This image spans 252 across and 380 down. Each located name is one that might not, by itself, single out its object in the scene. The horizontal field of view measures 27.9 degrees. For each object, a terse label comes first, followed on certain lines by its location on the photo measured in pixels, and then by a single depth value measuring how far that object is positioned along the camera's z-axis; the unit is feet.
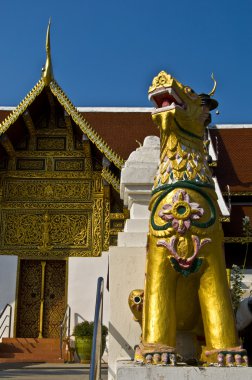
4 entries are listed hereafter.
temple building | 27.58
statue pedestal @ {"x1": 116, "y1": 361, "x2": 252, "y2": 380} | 6.79
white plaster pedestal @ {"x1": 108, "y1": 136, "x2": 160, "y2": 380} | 9.12
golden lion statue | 7.45
